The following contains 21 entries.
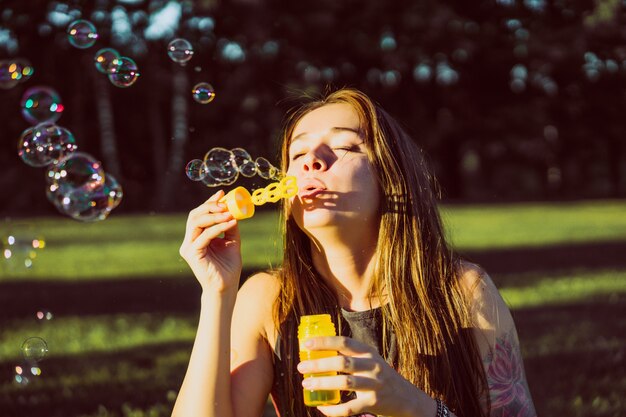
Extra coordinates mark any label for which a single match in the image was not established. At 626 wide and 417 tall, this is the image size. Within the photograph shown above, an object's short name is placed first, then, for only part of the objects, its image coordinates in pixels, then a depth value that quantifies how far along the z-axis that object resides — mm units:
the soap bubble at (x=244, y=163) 2406
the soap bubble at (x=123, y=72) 3016
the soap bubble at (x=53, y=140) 3053
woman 1938
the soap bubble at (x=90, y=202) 2934
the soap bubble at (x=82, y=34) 3184
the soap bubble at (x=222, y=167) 2443
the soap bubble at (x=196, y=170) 2457
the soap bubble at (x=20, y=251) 3314
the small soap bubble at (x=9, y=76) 3172
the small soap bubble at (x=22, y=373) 2886
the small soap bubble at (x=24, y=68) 3150
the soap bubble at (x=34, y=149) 3031
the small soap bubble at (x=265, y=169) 2334
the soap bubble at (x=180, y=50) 2998
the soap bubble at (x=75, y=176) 2973
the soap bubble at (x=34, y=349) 2717
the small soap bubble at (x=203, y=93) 2750
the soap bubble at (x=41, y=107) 3176
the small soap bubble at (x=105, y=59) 3055
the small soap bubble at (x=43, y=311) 4972
